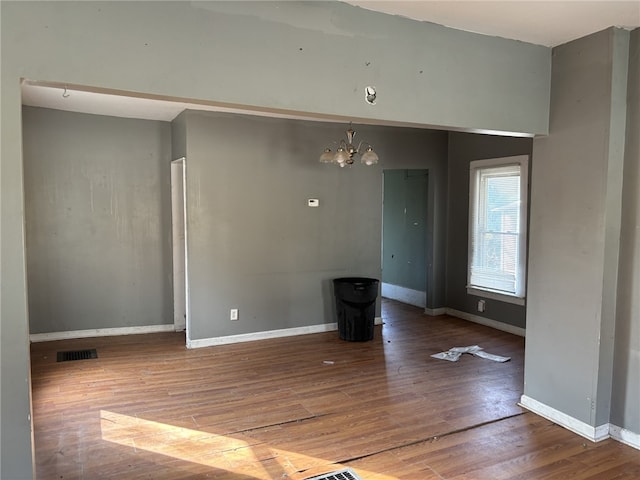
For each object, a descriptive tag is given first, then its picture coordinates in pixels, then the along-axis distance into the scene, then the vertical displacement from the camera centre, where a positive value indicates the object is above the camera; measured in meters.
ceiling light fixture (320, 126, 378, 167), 4.76 +0.53
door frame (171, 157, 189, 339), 5.64 -0.43
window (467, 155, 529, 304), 5.52 -0.24
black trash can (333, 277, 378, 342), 5.26 -1.14
